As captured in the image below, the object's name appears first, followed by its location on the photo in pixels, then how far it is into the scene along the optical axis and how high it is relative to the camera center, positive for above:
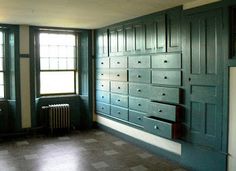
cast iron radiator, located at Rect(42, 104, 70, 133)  4.68 -0.86
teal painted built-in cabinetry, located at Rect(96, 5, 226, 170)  2.72 -0.05
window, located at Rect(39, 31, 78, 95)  4.85 +0.31
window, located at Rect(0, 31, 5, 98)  4.52 +0.31
